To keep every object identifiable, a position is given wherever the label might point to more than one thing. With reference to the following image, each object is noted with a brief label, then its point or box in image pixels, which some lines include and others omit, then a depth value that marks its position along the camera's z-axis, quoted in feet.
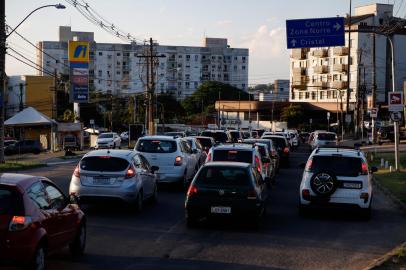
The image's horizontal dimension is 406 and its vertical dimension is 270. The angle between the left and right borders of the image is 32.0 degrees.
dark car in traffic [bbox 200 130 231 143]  125.69
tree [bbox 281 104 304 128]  345.51
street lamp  109.40
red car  28.37
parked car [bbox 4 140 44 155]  210.79
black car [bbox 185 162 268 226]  47.11
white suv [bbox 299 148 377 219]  53.98
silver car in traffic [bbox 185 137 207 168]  87.02
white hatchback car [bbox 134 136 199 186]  75.00
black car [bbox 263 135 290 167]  120.26
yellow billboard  222.79
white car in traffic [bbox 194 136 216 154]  109.75
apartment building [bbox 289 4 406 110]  344.49
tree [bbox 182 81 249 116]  451.53
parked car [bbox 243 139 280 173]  96.27
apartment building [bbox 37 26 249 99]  516.73
